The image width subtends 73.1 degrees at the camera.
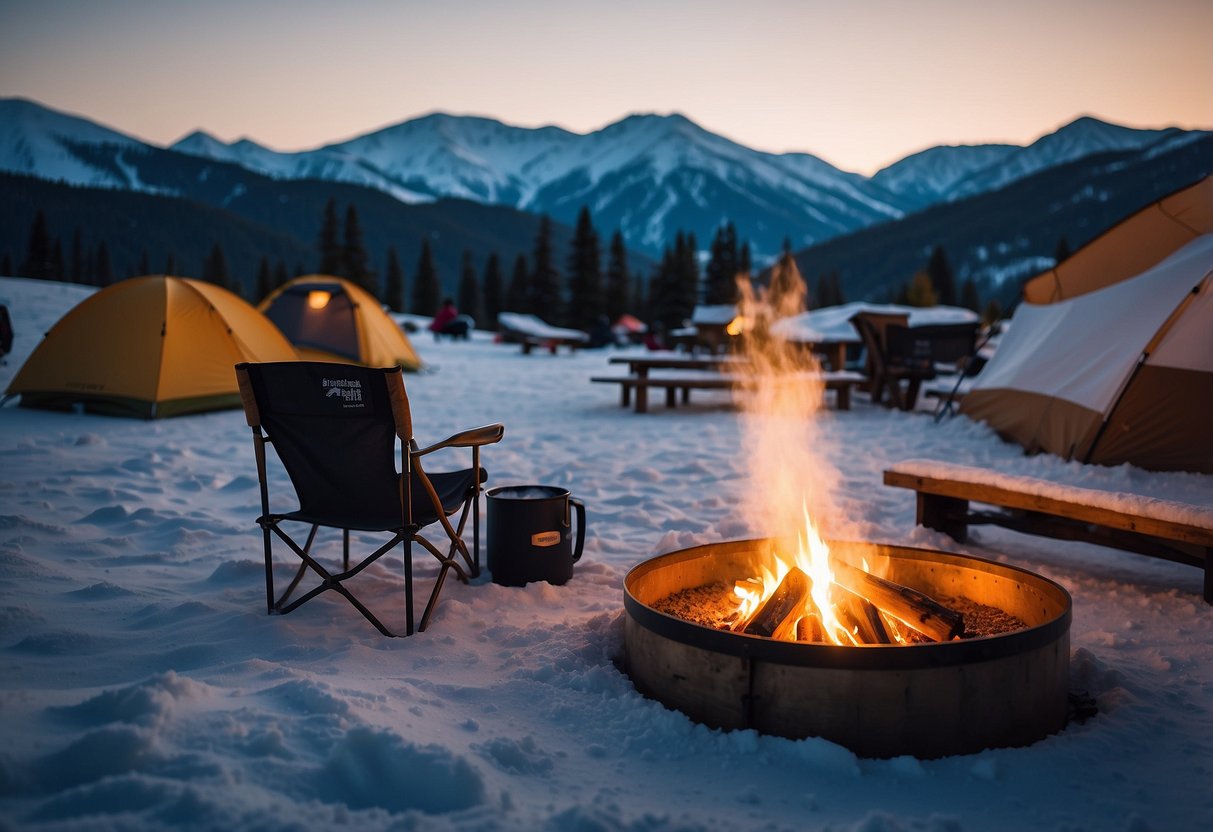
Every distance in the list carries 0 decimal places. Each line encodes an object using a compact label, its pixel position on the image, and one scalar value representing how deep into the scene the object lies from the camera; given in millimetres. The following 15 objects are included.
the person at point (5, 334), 11969
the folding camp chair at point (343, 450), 2873
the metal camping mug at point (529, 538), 3475
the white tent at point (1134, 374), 5285
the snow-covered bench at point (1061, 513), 3359
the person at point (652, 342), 18312
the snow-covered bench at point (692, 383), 9147
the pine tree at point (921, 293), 51219
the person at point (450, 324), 27516
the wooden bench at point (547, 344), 22016
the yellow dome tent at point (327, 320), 12727
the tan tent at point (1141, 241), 5855
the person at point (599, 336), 26219
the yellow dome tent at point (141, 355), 8289
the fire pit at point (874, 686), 2115
